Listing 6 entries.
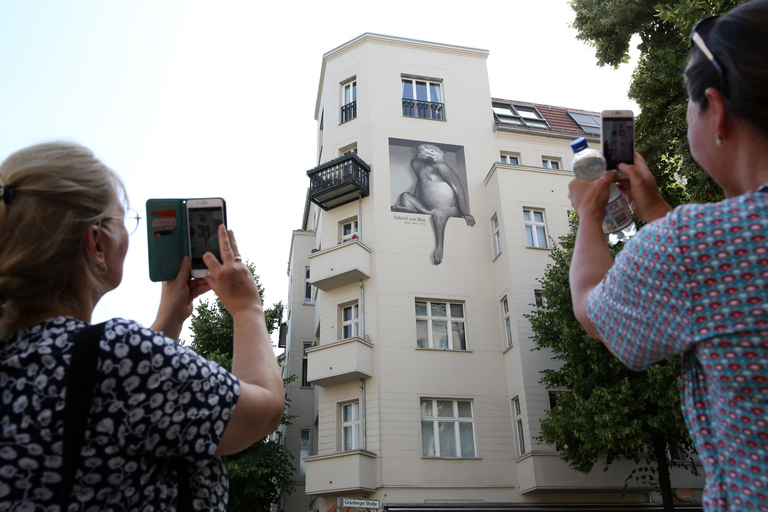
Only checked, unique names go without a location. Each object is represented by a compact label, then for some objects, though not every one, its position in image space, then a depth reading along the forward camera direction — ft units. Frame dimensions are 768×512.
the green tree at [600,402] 48.78
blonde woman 4.66
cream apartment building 61.88
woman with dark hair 4.53
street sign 49.90
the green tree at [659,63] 36.81
